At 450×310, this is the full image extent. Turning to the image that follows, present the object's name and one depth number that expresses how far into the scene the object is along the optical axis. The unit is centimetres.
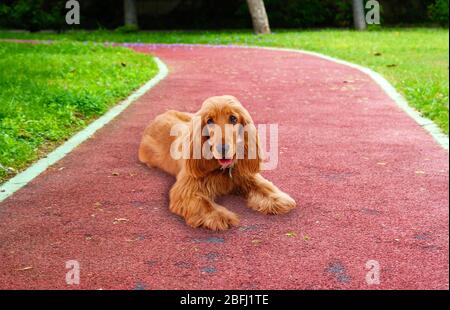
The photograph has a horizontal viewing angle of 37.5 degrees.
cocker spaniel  521
